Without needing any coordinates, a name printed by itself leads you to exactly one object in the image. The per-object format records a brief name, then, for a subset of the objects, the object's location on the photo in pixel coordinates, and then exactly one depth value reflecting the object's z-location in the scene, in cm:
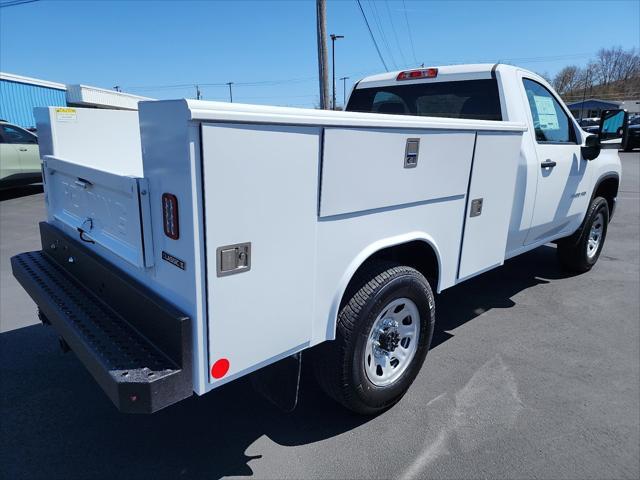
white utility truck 180
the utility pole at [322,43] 1435
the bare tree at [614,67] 9025
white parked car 1040
